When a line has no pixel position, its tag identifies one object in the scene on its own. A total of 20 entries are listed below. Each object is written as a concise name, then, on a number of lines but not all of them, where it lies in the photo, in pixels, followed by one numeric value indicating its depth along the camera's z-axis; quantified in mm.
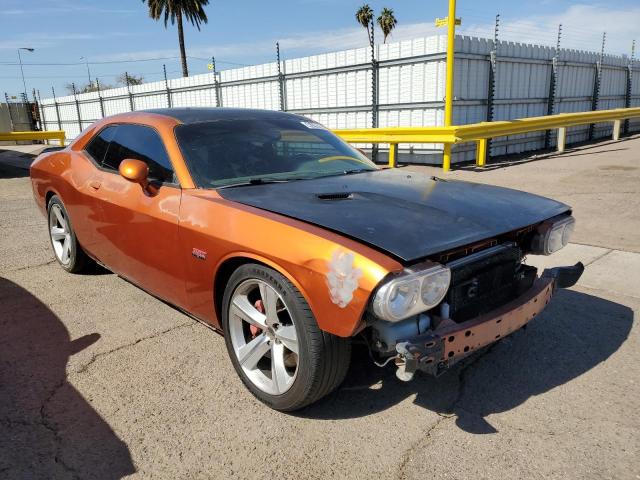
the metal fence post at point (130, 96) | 22750
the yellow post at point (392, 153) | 11305
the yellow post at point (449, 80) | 9992
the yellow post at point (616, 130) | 16055
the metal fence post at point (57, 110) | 28770
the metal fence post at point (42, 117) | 30455
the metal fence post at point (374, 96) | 13000
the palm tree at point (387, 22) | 53000
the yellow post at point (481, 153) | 11172
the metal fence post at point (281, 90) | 15352
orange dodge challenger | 2135
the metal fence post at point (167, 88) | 20197
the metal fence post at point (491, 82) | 12488
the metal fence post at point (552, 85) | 14672
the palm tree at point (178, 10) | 31500
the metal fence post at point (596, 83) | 17125
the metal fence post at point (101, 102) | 24922
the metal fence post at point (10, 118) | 28191
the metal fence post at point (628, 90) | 18984
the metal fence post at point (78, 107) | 27061
